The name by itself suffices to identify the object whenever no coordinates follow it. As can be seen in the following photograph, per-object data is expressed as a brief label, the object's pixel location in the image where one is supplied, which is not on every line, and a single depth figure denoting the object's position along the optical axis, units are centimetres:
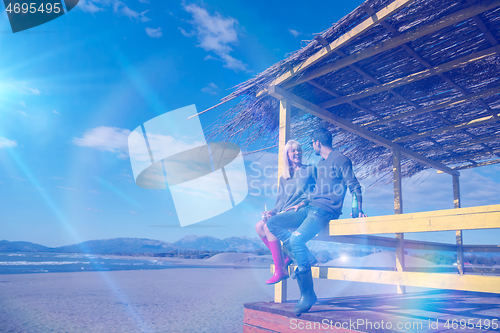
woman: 273
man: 241
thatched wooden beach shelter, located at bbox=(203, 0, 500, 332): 230
